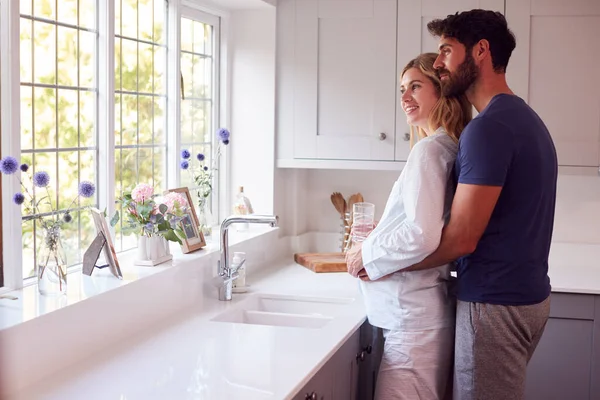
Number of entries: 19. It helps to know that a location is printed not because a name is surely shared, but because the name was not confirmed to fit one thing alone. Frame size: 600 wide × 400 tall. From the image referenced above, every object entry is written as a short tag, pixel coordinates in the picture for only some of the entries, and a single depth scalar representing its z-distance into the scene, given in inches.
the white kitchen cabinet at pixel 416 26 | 147.2
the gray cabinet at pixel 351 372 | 91.7
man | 88.7
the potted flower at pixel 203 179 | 136.2
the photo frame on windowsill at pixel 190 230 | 122.3
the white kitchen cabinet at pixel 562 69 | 143.0
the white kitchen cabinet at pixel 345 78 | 149.7
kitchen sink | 116.3
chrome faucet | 121.7
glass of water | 116.6
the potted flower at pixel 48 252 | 89.9
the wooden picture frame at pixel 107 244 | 98.7
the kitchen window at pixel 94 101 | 94.4
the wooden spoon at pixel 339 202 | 169.8
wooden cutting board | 147.3
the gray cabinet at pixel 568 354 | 137.9
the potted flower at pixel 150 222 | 110.2
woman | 93.1
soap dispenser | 126.5
